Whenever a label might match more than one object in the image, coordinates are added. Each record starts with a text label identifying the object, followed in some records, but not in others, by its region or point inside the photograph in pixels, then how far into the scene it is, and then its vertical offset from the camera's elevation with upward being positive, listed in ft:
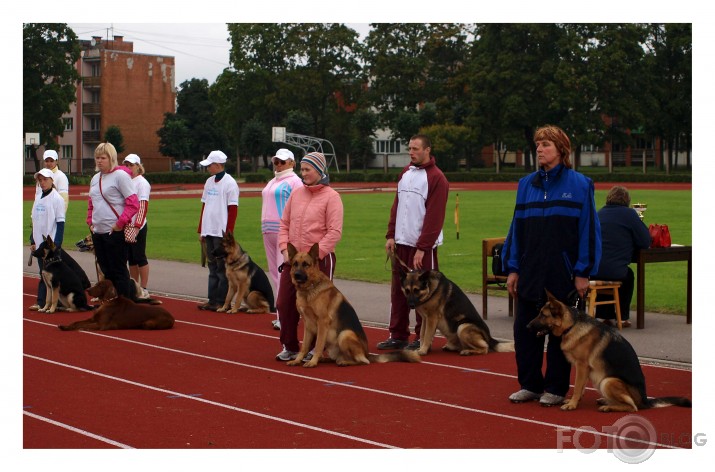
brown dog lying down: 39.04 -4.72
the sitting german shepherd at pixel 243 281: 44.14 -3.74
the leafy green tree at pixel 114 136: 304.71 +16.09
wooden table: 38.58 -2.44
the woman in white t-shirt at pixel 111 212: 40.93 -0.81
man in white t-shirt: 44.75 -1.03
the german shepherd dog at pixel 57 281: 43.73 -3.80
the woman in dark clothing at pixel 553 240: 25.34 -1.10
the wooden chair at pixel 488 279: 42.19 -3.44
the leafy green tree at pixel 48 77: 254.06 +28.21
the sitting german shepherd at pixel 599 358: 24.84 -3.89
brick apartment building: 324.19 +27.82
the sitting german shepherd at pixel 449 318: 32.91 -3.98
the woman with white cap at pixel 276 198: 37.65 -0.20
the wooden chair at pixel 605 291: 37.37 -3.56
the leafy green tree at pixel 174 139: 316.60 +16.06
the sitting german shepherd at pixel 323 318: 30.89 -3.77
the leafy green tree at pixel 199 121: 337.72 +23.09
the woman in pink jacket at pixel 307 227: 32.30 -1.08
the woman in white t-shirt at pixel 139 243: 47.29 -2.41
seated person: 38.55 -1.78
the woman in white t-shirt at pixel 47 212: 44.04 -0.89
